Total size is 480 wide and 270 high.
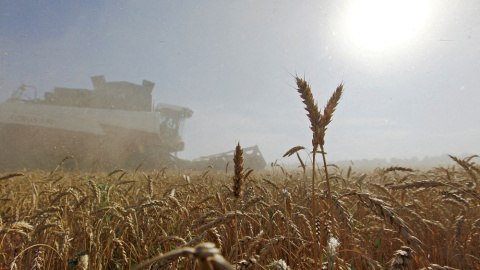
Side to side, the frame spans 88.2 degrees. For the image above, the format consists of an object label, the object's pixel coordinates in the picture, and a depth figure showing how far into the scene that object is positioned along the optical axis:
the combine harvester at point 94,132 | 13.61
